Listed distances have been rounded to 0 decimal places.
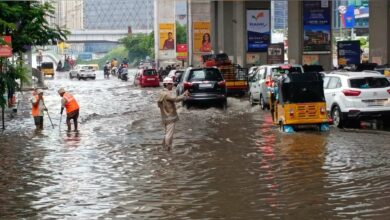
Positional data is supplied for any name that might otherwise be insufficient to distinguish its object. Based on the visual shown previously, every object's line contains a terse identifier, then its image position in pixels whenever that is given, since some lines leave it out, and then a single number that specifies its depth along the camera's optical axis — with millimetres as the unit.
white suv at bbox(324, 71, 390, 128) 18859
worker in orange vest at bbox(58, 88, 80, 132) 21000
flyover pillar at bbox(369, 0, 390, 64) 35531
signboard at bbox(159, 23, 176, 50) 96562
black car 27547
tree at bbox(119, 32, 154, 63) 148625
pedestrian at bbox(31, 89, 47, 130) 22234
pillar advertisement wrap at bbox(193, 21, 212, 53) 67000
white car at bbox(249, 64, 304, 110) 26672
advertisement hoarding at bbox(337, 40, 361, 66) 38000
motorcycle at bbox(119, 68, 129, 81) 73938
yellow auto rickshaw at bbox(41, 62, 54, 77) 87238
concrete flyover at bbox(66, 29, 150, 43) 181750
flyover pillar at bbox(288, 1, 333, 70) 42438
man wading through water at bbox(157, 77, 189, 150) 15367
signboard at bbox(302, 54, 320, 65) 41469
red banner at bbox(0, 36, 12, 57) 19953
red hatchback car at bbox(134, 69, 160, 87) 56438
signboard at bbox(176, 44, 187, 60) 89962
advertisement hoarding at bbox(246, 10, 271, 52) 50875
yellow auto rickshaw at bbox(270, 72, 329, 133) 18547
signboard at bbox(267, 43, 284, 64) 46516
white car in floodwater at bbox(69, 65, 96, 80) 78538
